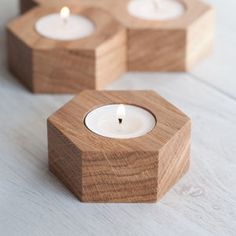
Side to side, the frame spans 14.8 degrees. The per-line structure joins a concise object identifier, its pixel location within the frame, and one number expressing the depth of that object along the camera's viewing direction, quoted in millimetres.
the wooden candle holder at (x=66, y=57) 562
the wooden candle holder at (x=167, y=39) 584
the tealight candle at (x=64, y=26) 580
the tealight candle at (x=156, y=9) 602
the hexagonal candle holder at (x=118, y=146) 469
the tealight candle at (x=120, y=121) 487
